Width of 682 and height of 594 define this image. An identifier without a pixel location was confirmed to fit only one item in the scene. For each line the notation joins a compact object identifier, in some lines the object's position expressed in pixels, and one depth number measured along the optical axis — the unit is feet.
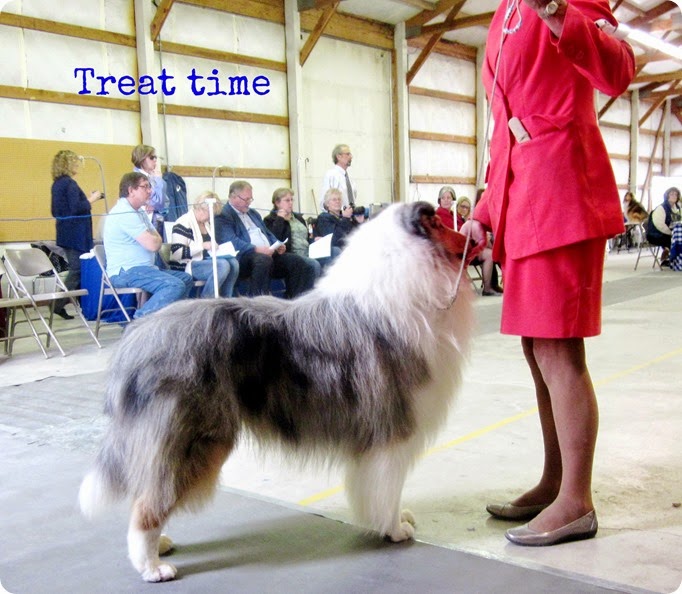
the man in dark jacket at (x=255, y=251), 22.30
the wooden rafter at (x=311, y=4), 39.19
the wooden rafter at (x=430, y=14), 45.01
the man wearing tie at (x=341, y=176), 28.86
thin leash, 6.72
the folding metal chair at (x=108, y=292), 19.80
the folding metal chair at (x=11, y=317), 18.65
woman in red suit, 6.61
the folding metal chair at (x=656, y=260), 39.63
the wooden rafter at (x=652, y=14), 57.82
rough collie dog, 6.54
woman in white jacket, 21.15
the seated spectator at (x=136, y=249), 19.21
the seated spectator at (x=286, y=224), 24.31
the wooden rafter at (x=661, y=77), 64.85
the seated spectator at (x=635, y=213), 48.11
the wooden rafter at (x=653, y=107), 72.79
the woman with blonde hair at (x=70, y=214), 24.48
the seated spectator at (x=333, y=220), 26.00
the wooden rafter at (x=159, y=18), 33.09
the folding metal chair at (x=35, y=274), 19.54
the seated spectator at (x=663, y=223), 38.29
